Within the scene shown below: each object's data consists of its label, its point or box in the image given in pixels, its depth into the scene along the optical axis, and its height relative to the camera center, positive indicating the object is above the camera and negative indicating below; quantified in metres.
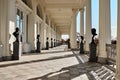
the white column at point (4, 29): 5.22 +0.50
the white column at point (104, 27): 4.83 +0.50
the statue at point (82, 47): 8.21 -0.43
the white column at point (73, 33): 11.73 +0.70
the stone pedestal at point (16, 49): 5.30 -0.33
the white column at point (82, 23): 10.37 +1.42
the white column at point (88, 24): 7.99 +1.02
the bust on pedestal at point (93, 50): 5.14 -0.40
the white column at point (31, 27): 8.65 +0.94
